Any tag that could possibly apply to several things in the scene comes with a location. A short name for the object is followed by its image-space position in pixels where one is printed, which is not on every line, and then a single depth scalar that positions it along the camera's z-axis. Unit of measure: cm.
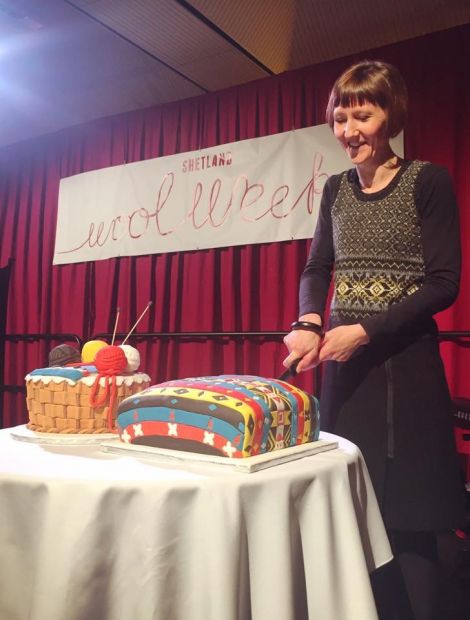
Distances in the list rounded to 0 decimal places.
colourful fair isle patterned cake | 69
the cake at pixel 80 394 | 82
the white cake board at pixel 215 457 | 66
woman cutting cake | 98
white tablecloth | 59
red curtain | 263
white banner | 287
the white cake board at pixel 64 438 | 79
